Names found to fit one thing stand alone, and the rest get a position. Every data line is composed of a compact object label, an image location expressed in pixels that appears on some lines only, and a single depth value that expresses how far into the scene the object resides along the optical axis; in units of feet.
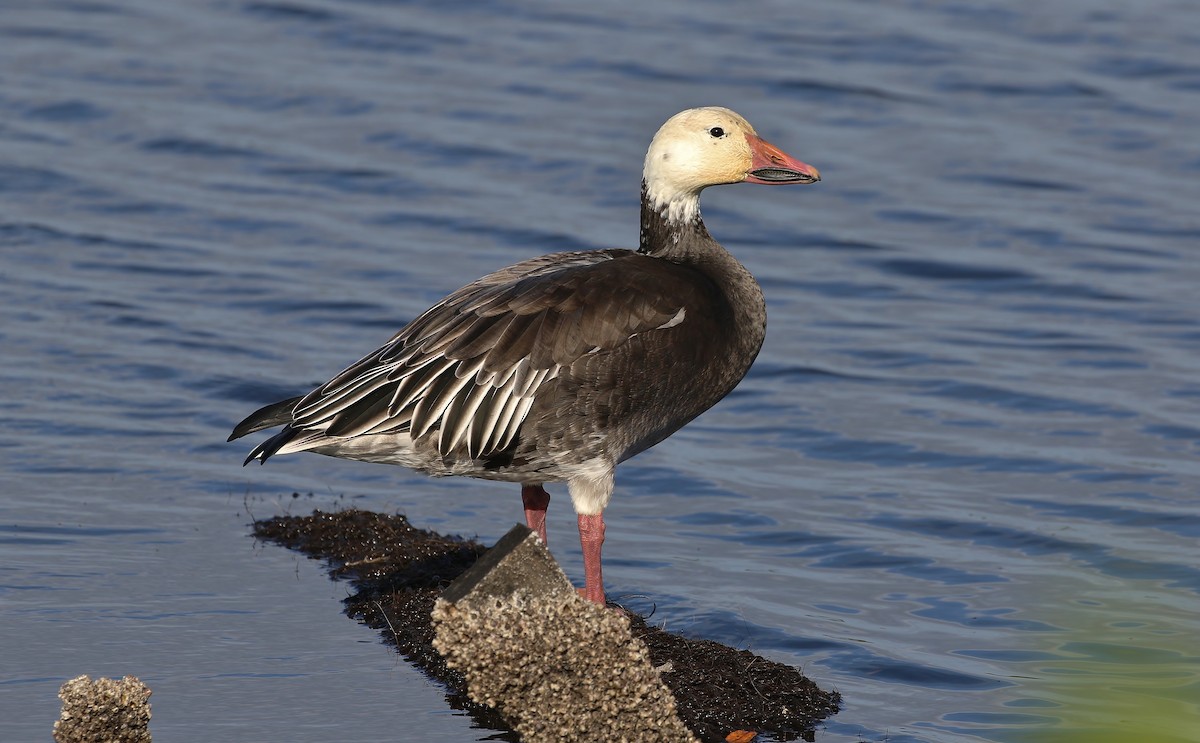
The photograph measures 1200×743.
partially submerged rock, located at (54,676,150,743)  37.32
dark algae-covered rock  45.03
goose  48.32
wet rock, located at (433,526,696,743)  38.06
